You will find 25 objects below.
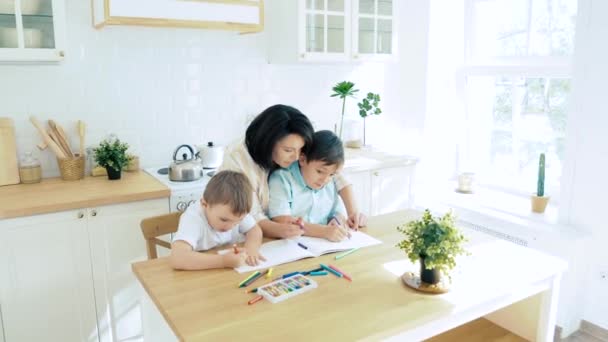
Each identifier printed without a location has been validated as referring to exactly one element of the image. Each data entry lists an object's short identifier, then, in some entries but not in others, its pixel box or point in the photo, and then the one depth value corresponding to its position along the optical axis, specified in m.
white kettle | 3.34
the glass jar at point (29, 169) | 2.90
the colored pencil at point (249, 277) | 1.59
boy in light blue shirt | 2.10
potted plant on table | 1.54
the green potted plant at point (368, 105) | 4.01
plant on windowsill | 3.41
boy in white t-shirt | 1.72
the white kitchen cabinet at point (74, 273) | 2.48
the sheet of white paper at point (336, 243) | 1.90
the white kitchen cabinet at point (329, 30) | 3.49
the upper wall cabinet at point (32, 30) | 2.59
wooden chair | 2.12
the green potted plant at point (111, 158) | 2.99
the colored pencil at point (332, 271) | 1.68
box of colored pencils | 1.51
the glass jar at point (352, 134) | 4.12
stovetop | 2.87
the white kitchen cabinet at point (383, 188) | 3.65
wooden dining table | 1.35
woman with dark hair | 2.13
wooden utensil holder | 2.98
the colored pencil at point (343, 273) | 1.66
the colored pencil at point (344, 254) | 1.84
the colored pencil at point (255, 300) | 1.48
